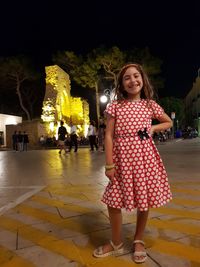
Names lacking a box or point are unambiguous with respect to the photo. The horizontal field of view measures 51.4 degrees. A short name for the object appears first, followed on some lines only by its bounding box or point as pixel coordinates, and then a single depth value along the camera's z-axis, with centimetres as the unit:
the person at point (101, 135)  935
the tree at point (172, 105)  3264
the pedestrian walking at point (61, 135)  949
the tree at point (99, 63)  1981
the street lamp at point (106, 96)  1323
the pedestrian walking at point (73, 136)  1061
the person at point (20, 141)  1383
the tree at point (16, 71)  2310
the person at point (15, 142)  1412
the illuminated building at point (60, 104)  1725
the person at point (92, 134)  1013
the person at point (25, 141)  1389
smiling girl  173
